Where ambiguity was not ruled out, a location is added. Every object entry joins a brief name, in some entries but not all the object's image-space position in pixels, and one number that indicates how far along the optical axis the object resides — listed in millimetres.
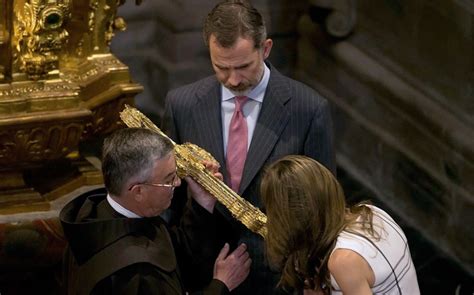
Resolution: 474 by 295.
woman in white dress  9367
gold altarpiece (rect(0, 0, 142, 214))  12477
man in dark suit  10773
